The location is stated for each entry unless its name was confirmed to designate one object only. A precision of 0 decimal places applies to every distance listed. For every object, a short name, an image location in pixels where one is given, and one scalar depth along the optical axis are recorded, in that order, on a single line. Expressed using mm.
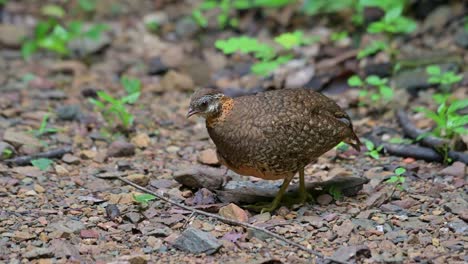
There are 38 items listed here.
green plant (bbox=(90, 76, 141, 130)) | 13742
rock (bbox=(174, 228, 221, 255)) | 9172
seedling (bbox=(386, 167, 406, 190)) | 11406
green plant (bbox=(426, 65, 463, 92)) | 14352
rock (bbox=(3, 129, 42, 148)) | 12734
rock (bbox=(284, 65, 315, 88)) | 16547
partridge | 10227
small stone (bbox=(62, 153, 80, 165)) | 12539
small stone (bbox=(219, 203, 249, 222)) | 10219
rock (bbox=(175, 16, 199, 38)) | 20359
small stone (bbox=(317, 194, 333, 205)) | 11062
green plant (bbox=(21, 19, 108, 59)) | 18453
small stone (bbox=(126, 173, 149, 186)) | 11609
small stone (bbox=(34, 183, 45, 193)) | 11180
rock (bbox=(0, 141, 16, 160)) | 12258
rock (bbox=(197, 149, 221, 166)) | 12789
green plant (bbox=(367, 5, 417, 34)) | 15727
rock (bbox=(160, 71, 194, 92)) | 16984
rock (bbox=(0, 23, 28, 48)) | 19500
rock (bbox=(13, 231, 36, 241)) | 9430
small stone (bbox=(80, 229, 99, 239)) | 9617
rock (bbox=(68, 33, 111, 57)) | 19031
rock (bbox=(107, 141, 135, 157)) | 13023
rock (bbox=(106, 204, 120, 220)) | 10284
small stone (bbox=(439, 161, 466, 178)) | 11734
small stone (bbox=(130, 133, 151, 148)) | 13666
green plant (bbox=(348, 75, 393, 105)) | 14491
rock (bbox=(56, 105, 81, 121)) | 14797
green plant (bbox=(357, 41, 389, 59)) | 16305
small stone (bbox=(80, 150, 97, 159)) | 12883
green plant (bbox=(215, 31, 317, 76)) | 16250
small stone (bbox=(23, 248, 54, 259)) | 8914
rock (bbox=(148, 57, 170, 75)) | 18047
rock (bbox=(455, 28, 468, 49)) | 17033
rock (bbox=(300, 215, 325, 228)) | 10112
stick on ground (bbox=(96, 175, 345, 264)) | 9070
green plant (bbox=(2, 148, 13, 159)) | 12273
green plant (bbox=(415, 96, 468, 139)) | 12055
